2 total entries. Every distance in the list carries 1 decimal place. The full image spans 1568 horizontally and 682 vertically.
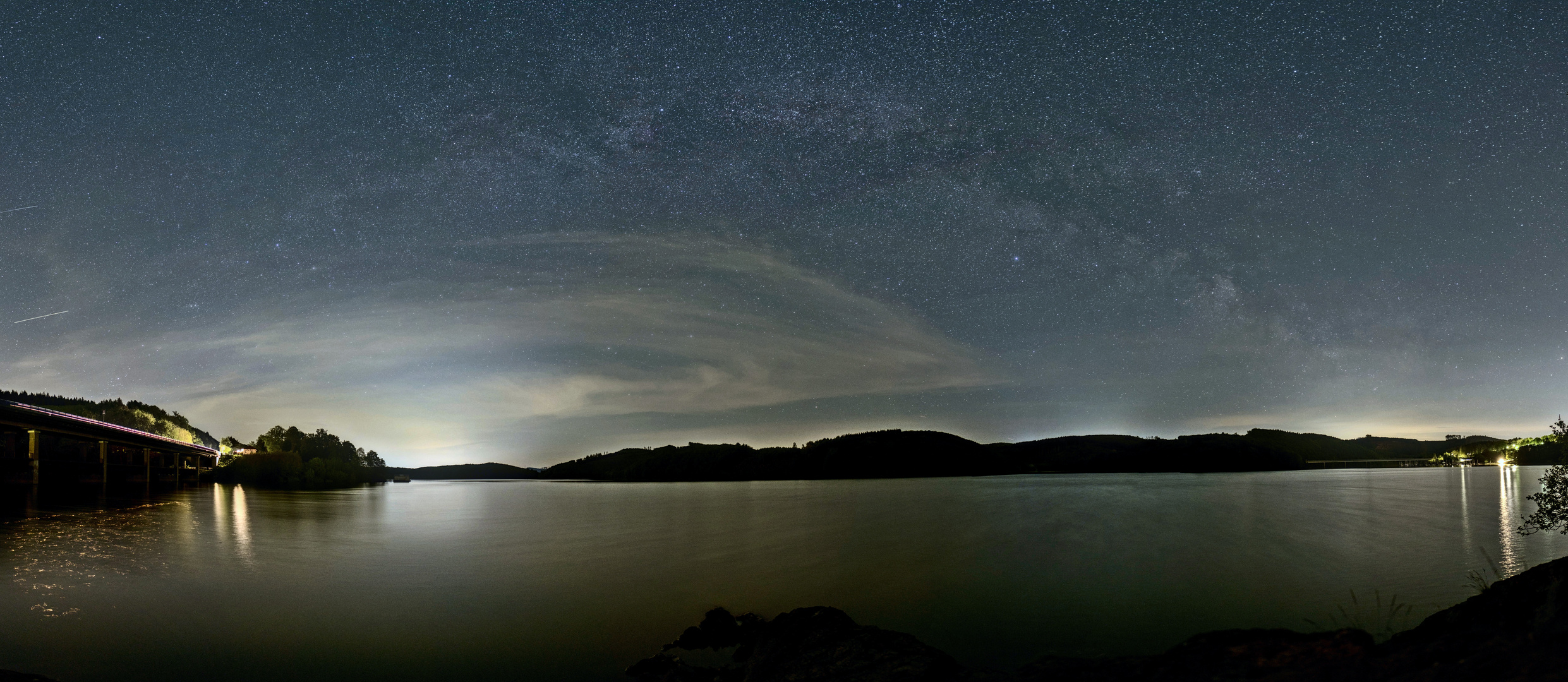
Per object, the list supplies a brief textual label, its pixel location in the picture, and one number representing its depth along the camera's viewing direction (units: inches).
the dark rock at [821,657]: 437.1
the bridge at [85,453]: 3193.9
